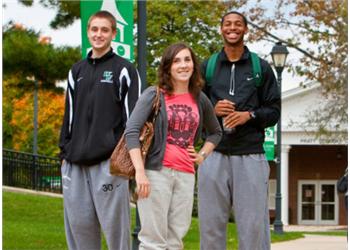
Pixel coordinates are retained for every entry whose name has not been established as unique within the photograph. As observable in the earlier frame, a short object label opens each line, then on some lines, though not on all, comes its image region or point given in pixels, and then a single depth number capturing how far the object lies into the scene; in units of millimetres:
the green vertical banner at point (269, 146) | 19525
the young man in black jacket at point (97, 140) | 6289
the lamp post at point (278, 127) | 20609
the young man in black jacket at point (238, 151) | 6500
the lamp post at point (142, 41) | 10227
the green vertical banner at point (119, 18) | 9695
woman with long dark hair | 5977
